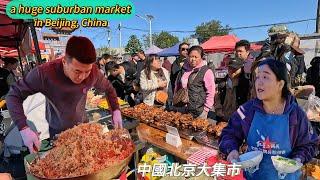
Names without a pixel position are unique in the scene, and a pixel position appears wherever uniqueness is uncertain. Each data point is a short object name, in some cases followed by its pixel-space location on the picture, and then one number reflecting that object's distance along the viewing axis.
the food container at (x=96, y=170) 0.82
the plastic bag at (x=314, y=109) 2.19
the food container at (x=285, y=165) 1.06
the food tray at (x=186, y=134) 2.01
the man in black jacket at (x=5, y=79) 4.00
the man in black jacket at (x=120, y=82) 3.76
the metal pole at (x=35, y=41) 2.69
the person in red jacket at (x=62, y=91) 1.15
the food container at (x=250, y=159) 1.08
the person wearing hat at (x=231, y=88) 2.31
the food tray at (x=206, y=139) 1.82
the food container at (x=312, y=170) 1.46
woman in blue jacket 1.23
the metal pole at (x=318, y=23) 7.90
